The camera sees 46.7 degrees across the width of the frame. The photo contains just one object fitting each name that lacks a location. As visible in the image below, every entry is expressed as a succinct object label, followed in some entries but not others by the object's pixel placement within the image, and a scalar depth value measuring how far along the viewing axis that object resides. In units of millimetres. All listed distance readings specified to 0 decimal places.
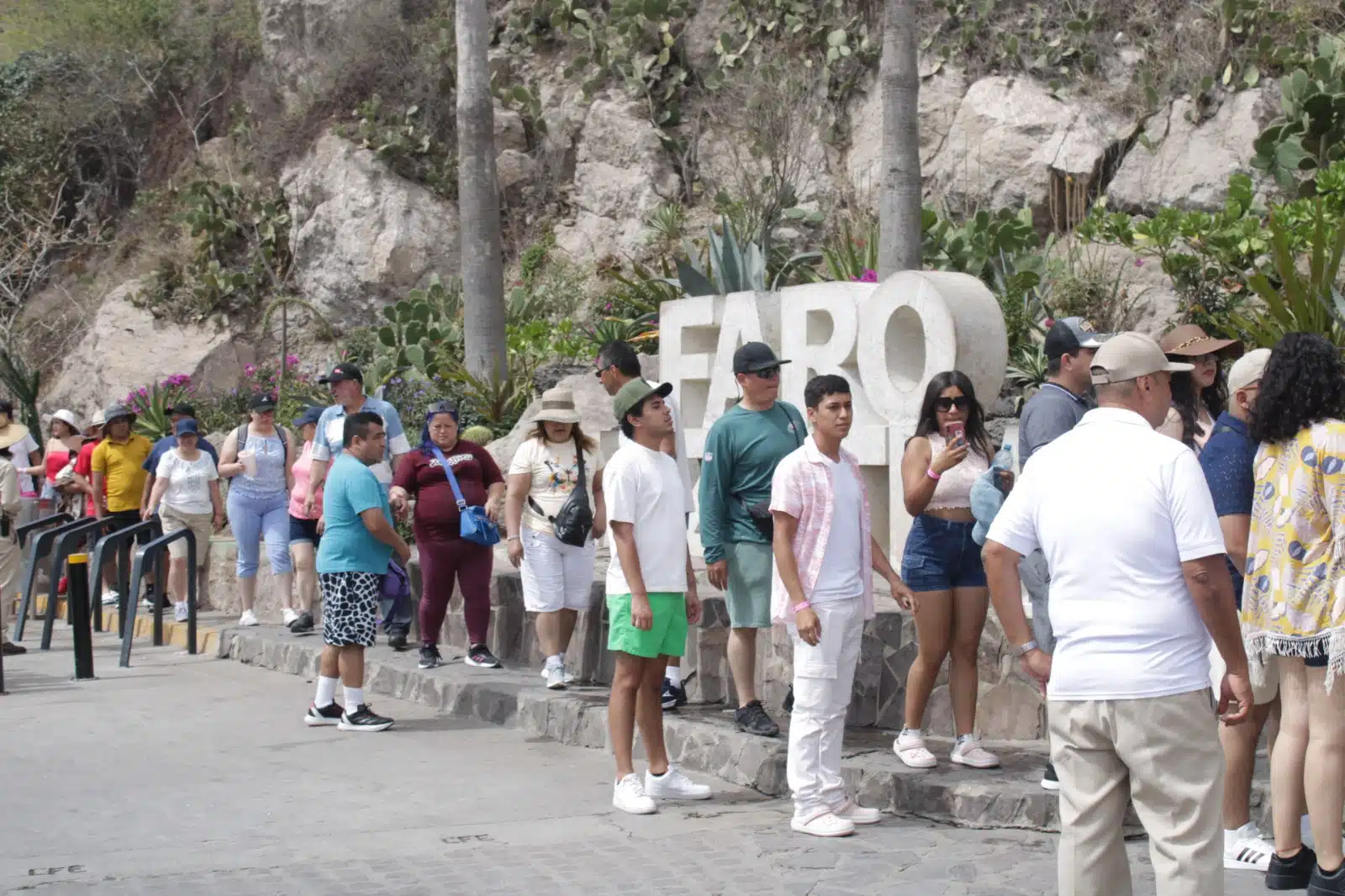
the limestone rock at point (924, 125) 20875
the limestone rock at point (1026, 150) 19031
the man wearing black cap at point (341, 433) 10617
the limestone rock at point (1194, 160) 17625
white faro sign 8969
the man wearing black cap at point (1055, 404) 6309
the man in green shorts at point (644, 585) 6812
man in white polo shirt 4113
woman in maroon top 9867
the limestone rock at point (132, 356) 23406
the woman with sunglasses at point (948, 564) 6848
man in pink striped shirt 6363
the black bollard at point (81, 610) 11211
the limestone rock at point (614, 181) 22703
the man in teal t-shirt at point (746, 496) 7449
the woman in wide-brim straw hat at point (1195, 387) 6441
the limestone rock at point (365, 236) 23266
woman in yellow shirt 5070
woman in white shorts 9078
